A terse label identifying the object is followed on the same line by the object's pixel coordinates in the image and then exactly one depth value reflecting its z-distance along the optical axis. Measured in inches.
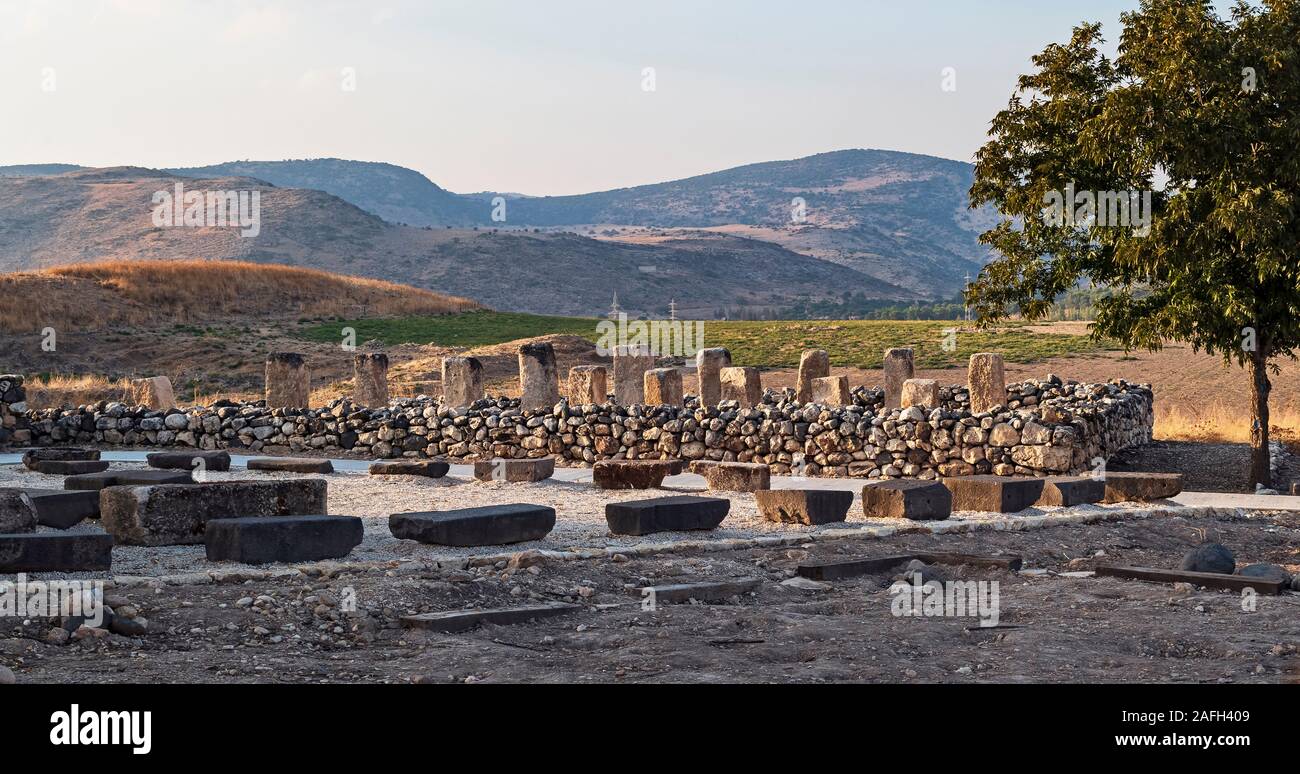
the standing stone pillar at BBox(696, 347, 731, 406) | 924.0
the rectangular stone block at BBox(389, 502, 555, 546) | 464.8
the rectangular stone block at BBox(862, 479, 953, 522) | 556.4
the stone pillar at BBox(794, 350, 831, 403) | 951.0
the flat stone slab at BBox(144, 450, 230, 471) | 741.9
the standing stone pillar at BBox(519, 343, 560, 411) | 877.2
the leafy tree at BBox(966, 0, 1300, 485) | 642.2
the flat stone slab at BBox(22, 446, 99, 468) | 783.1
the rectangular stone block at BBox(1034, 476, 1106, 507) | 598.9
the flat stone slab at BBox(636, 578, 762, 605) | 399.9
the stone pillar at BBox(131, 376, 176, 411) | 1022.4
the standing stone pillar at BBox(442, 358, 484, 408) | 904.3
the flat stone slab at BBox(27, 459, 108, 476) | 720.3
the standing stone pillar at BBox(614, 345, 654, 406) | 930.7
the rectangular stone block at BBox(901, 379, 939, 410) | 785.6
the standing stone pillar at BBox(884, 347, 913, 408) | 882.8
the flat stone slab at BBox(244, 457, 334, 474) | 756.6
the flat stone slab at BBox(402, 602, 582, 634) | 353.7
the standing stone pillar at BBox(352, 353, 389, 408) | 940.0
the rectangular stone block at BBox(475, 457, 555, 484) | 716.0
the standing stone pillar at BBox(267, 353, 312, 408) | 962.1
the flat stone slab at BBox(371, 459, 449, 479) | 728.3
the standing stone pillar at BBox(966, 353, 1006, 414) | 808.9
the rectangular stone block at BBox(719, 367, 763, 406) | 893.8
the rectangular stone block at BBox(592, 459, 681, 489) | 673.6
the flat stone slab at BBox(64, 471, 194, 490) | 572.7
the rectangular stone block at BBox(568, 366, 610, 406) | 921.5
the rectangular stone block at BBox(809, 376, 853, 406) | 892.0
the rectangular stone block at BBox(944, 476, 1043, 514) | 581.6
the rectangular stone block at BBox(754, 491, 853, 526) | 541.3
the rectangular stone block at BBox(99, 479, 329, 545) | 460.4
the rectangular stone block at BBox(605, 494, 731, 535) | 507.2
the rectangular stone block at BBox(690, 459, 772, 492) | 662.5
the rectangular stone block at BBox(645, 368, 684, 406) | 877.8
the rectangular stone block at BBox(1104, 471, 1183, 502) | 617.6
